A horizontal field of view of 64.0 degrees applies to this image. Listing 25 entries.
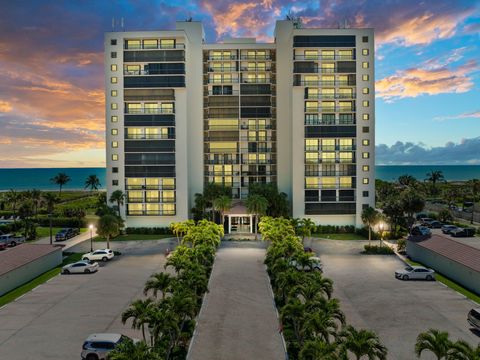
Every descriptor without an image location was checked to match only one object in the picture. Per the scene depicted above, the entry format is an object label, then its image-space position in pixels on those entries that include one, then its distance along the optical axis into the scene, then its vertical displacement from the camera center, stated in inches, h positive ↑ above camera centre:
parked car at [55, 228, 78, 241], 2488.9 -346.3
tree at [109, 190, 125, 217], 2657.5 -110.3
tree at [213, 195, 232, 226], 2508.6 -150.2
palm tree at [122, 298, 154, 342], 834.8 -285.6
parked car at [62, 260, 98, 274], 1706.4 -384.6
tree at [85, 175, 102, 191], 4695.6 +6.7
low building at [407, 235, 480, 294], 1448.1 -342.5
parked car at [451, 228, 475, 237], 2413.9 -345.3
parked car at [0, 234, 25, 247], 2261.3 -344.2
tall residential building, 2773.1 +402.5
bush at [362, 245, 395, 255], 2089.1 -394.8
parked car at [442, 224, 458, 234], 2477.6 -333.2
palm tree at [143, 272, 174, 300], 1031.0 -275.8
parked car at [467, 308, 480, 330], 1055.0 -393.2
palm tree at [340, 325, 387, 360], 667.4 -291.1
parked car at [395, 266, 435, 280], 1589.3 -399.7
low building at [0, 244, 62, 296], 1457.9 -337.6
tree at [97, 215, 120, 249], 2016.5 -234.7
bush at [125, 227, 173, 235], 2733.8 -356.3
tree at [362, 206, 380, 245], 2251.5 -226.5
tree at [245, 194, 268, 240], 2428.6 -160.4
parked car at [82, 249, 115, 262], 1939.0 -376.6
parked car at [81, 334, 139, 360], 908.0 -393.4
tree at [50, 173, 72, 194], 4138.3 +31.6
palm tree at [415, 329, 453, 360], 659.4 -288.5
